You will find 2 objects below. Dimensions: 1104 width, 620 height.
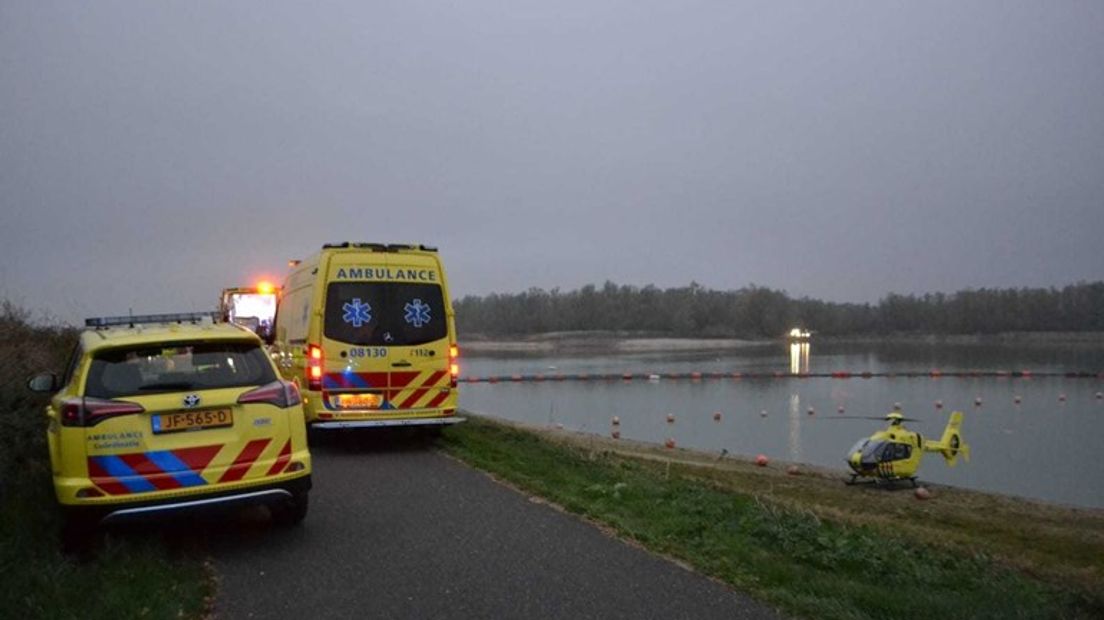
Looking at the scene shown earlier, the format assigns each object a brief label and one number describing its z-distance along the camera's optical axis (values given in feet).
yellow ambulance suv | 19.35
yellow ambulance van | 37.19
